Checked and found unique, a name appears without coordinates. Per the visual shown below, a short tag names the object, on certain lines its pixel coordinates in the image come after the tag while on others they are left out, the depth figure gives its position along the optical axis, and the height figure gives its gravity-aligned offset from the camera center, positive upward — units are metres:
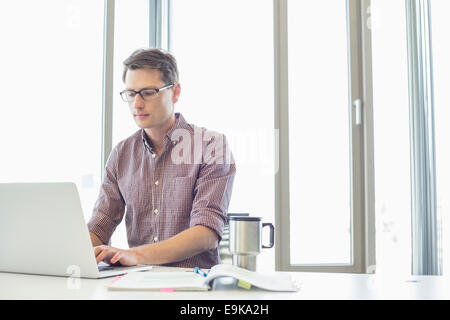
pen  1.17 -0.19
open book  0.97 -0.18
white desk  0.91 -0.19
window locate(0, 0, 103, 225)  2.06 +0.50
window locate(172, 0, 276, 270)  2.99 +0.72
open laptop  1.09 -0.08
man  1.73 +0.09
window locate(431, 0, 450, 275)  2.74 +0.50
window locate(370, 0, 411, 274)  2.94 +0.31
